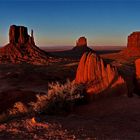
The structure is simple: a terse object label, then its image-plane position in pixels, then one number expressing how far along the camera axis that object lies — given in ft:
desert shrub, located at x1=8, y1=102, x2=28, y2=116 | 29.52
